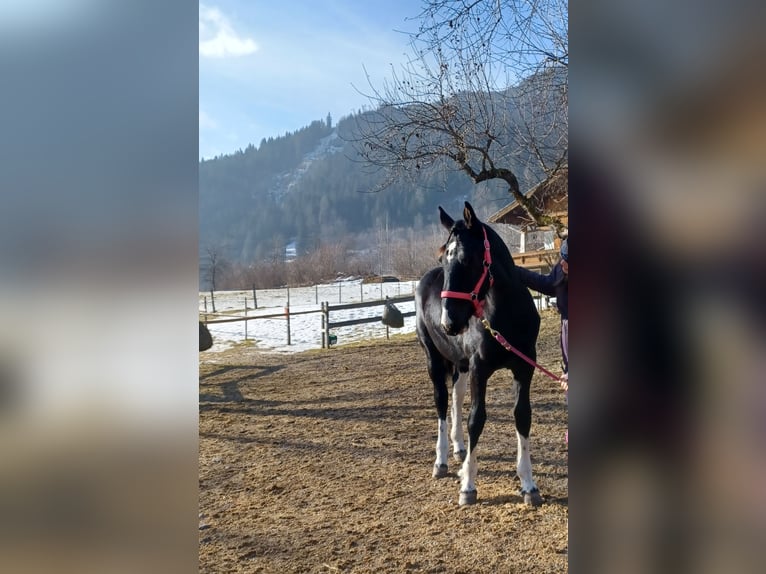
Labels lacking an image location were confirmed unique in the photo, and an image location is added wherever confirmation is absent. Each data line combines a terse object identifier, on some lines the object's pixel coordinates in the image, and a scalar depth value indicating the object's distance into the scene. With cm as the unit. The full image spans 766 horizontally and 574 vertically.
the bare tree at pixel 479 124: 446
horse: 302
